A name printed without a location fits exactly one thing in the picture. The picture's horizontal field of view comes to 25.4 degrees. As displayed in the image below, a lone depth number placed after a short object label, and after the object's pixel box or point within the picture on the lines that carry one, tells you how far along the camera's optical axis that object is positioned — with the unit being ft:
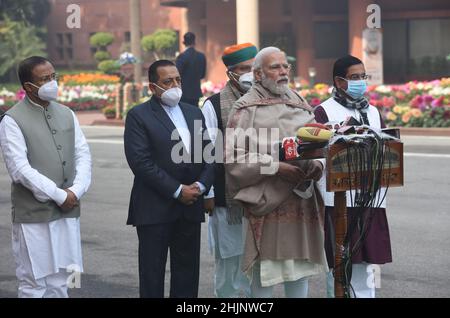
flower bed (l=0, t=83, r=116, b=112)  100.21
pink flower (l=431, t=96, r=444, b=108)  68.03
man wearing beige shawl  19.63
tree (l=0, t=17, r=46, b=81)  152.66
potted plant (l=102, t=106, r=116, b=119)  86.17
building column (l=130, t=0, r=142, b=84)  98.89
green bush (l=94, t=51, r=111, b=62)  150.30
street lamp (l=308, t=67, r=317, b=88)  113.70
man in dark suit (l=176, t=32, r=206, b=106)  56.18
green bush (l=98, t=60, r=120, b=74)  140.36
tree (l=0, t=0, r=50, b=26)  164.25
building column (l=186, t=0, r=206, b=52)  129.49
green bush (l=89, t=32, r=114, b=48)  151.23
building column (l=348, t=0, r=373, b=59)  109.29
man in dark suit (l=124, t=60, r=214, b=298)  21.33
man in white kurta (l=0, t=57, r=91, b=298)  21.07
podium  18.80
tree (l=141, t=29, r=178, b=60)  133.49
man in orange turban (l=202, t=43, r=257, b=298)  22.70
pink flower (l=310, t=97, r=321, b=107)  73.96
